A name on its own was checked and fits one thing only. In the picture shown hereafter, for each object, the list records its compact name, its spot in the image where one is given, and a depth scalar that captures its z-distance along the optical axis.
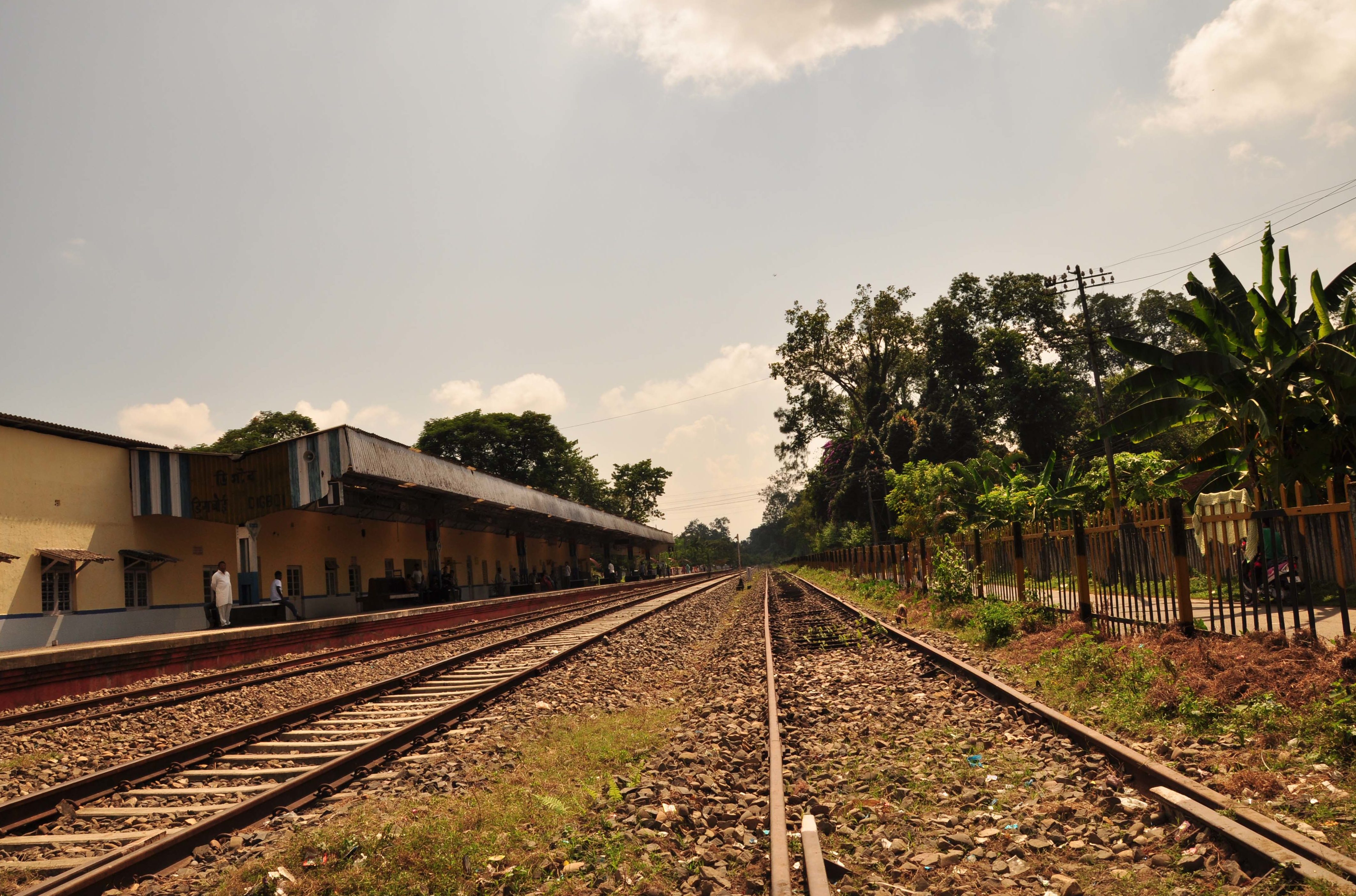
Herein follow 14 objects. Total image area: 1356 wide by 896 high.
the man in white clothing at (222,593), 19.48
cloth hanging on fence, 7.74
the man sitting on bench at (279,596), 21.44
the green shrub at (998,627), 11.85
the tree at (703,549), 128.62
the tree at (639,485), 84.06
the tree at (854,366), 48.00
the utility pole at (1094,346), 22.41
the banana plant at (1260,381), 10.62
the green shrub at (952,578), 17.05
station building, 18.84
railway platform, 11.84
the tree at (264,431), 60.03
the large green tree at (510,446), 67.75
